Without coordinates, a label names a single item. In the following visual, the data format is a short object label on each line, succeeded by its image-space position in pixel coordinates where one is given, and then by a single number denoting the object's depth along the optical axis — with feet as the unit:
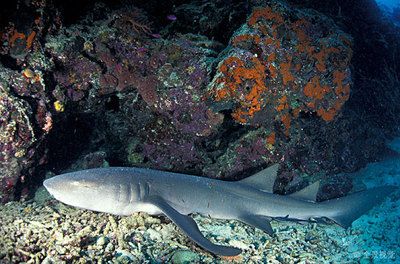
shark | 8.82
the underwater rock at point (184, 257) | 8.62
